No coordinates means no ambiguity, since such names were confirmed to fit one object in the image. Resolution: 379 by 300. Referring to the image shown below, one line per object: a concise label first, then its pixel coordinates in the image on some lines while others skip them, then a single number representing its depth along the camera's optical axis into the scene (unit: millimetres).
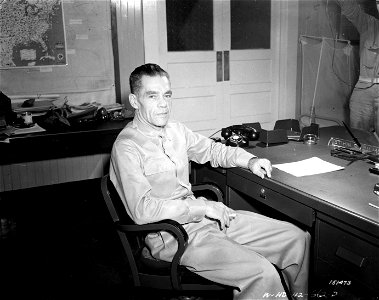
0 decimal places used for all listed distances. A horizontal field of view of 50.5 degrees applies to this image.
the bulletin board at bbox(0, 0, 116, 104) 3621
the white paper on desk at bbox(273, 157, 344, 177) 1830
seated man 1538
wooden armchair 1534
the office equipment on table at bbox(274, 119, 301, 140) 2742
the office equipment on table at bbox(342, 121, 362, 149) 2146
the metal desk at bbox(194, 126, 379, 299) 1339
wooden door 4117
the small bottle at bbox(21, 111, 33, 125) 3026
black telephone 2324
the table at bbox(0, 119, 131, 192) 2881
